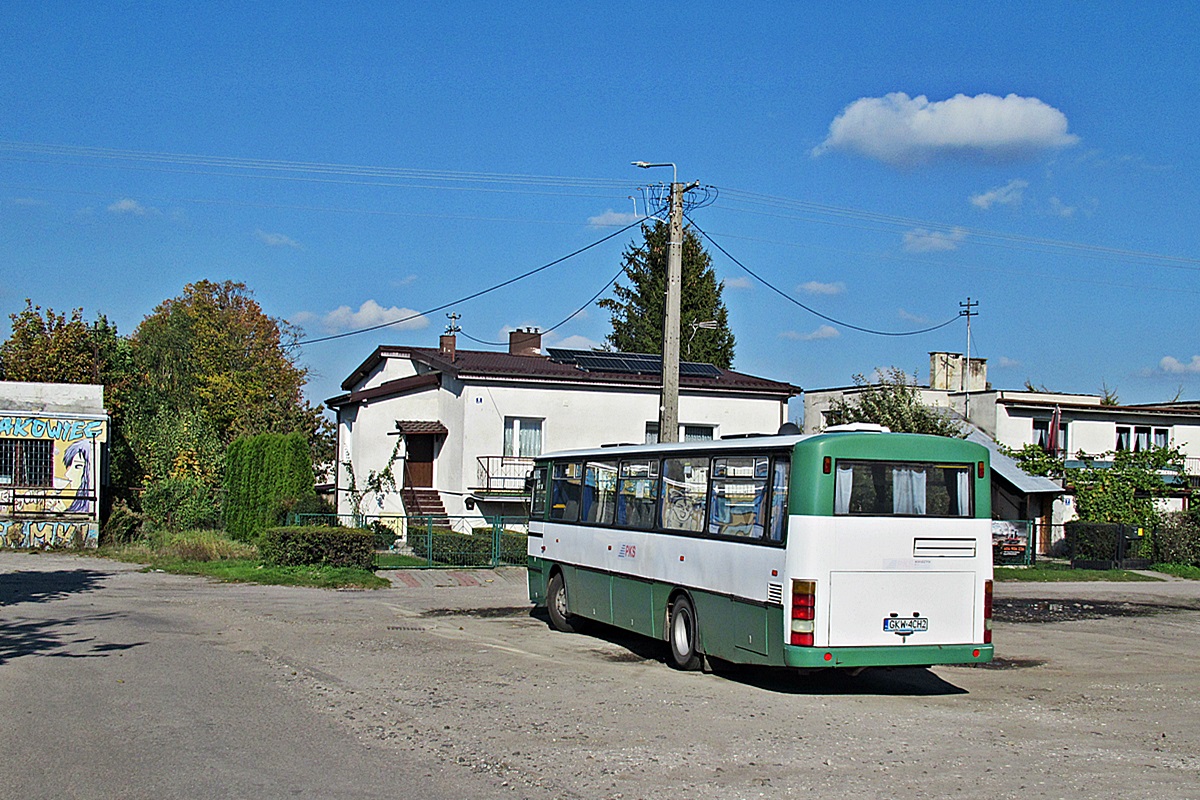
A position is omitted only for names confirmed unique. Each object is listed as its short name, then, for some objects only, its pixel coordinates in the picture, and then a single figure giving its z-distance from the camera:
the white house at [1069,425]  45.41
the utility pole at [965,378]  55.75
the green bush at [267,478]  31.59
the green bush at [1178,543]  34.03
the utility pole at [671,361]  22.53
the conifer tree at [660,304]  61.31
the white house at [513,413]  35.19
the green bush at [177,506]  33.03
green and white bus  11.84
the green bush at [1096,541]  33.56
